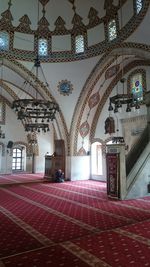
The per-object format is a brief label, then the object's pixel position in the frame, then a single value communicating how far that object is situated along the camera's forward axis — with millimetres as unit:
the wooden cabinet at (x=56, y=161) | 9076
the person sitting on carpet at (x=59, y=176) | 8393
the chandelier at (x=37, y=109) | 5826
